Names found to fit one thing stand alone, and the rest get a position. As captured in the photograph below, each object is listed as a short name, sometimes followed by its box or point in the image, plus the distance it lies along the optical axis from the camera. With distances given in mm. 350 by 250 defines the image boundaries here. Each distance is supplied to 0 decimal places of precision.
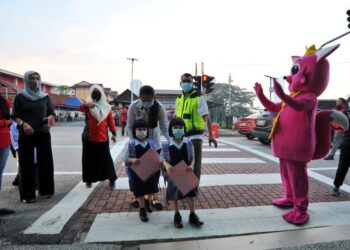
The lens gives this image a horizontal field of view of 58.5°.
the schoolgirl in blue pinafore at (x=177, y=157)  3727
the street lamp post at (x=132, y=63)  42753
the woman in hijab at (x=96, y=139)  5242
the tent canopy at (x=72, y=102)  33325
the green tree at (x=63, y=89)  71250
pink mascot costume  3834
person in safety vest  4388
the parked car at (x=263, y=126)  11805
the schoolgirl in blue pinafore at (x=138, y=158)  3910
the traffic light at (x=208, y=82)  13914
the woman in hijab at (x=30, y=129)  4551
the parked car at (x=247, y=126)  14828
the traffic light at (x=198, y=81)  13691
